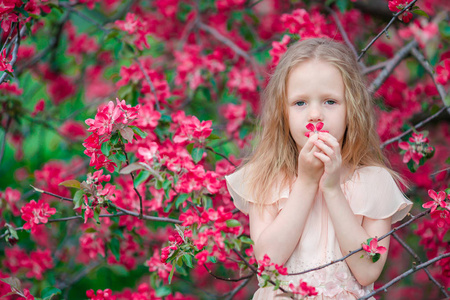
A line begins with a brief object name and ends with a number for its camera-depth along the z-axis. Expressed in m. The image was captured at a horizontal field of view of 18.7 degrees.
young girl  2.32
